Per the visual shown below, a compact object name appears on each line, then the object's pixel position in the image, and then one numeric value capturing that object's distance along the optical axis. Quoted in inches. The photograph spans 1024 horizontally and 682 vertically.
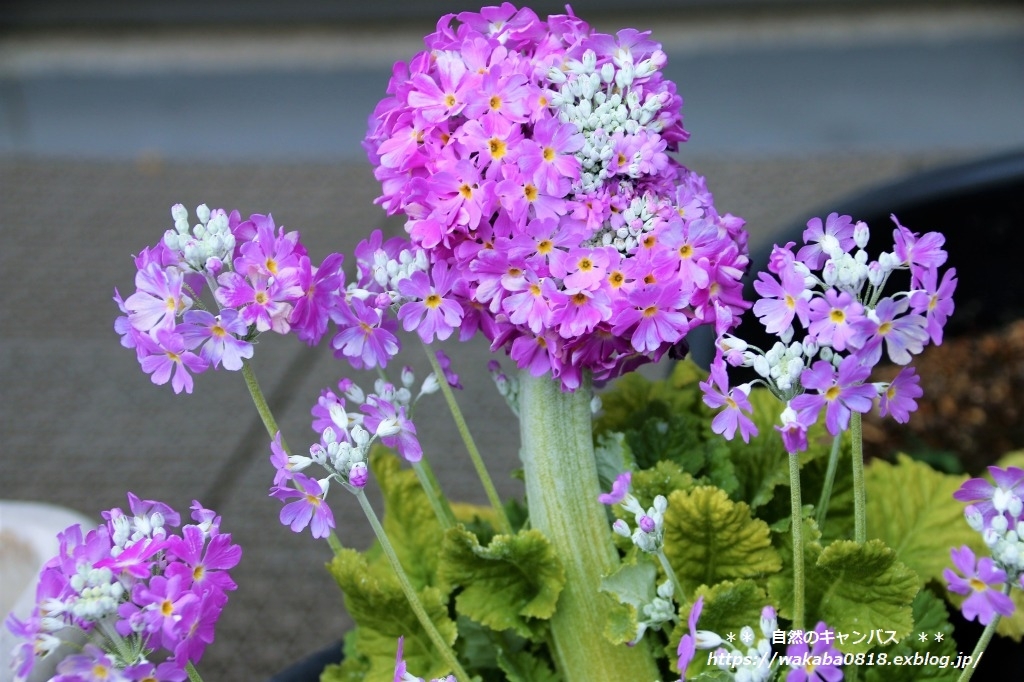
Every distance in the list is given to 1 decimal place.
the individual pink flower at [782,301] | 30.7
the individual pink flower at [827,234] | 31.0
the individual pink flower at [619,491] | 31.9
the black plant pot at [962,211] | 39.0
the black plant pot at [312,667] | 35.1
